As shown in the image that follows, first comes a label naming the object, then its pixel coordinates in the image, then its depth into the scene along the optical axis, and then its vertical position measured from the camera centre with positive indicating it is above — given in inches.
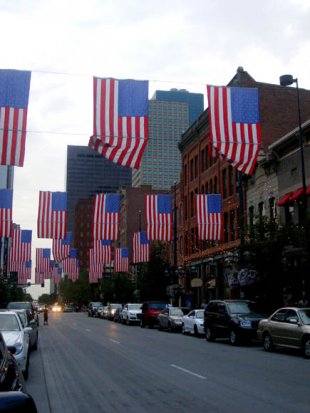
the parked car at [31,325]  674.0 -23.3
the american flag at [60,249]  1823.3 +197.9
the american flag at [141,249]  1812.3 +195.9
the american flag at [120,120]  743.7 +255.5
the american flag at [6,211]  1358.3 +241.3
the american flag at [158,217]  1492.4 +245.6
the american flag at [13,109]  729.0 +263.6
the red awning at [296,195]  1168.8 +238.7
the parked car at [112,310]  2138.3 -5.4
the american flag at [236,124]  811.4 +272.3
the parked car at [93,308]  2772.1 +3.5
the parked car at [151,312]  1524.4 -9.9
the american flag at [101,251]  2025.1 +211.1
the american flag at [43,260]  2235.5 +200.3
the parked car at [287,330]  664.4 -28.1
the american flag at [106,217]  1480.1 +245.7
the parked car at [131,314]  1718.8 -17.0
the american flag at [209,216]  1376.7 +231.5
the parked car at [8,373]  193.6 -24.1
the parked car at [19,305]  1052.2 +7.9
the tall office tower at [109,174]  7490.2 +1831.3
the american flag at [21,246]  1820.9 +210.9
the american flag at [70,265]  2332.9 +184.6
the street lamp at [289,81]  993.8 +416.6
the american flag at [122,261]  2207.2 +191.9
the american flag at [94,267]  2076.8 +166.0
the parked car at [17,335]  451.1 -22.1
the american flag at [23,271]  2015.3 +147.4
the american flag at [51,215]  1314.0 +222.8
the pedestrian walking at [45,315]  1769.2 -19.2
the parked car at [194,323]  1102.8 -29.7
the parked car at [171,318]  1283.2 -23.4
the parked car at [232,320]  844.6 -18.6
